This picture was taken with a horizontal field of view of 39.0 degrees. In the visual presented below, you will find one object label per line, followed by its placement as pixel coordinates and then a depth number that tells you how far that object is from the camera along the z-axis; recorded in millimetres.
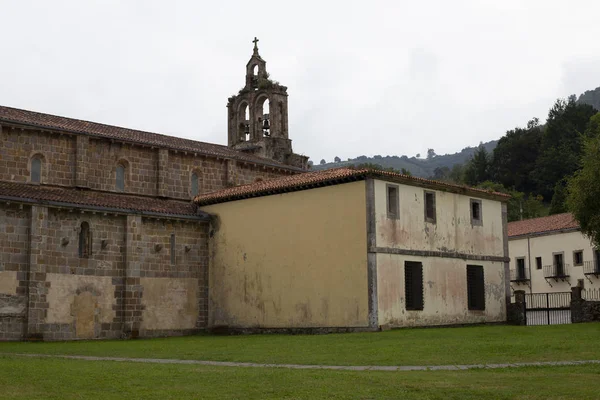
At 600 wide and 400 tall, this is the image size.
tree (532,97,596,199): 87562
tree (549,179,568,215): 76938
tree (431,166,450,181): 161000
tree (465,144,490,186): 98375
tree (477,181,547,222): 83188
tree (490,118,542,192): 94250
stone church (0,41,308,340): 32438
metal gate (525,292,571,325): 44369
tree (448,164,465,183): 106431
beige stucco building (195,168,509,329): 33531
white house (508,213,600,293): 56312
